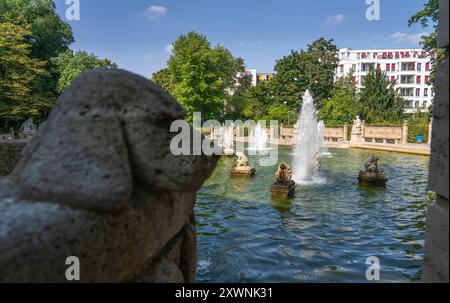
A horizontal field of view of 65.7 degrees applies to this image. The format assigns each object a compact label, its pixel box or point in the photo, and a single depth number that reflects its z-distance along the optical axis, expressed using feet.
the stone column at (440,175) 7.88
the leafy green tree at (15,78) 84.89
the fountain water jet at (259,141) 100.37
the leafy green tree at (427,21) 63.41
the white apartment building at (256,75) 364.69
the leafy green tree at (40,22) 118.01
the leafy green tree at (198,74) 144.56
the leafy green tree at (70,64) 110.83
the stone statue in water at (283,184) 37.01
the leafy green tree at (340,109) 145.18
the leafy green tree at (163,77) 207.10
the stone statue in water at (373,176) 44.73
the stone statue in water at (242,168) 50.08
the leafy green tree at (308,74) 176.65
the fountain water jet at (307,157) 49.45
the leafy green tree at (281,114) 160.86
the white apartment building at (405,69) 254.47
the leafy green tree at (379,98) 153.38
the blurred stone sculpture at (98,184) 6.09
